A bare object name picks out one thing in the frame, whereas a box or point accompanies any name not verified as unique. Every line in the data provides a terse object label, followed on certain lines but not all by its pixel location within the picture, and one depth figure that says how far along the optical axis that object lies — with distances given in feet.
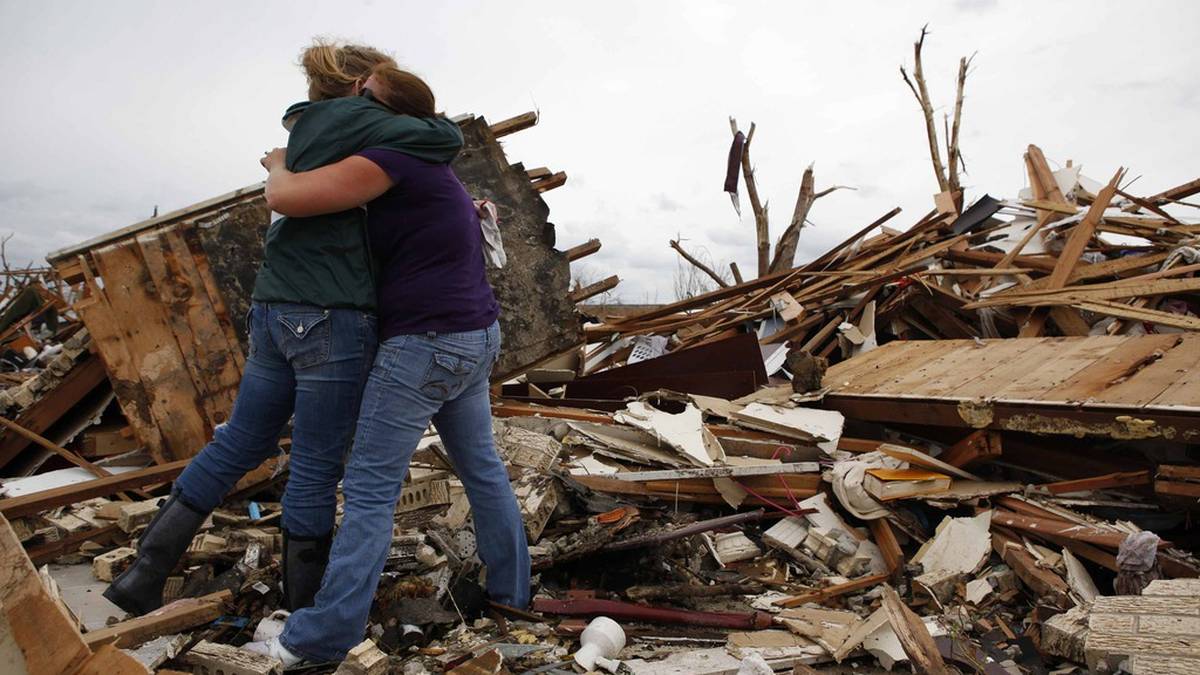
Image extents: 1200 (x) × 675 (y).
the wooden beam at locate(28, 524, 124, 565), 10.87
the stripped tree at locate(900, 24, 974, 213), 40.01
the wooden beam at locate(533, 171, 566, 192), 16.79
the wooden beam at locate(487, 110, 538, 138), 16.25
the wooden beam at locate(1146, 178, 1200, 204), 25.40
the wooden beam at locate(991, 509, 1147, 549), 11.16
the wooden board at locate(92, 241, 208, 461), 13.00
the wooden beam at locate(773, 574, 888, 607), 10.47
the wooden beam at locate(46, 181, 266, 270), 12.68
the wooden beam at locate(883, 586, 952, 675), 8.47
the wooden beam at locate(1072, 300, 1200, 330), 17.40
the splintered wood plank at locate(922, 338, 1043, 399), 15.07
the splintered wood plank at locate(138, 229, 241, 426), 13.30
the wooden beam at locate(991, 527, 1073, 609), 10.36
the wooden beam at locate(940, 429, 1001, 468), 13.71
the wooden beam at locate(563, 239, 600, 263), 17.07
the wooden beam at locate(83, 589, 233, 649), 7.72
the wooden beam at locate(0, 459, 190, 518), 11.27
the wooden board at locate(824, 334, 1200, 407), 13.14
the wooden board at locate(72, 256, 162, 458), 12.75
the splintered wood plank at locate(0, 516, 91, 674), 4.90
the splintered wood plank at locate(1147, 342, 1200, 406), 12.07
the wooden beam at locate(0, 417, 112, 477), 12.80
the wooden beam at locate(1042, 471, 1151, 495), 12.53
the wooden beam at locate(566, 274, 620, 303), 17.11
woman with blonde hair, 7.43
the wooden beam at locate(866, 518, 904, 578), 11.57
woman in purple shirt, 7.29
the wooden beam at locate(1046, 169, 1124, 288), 21.26
